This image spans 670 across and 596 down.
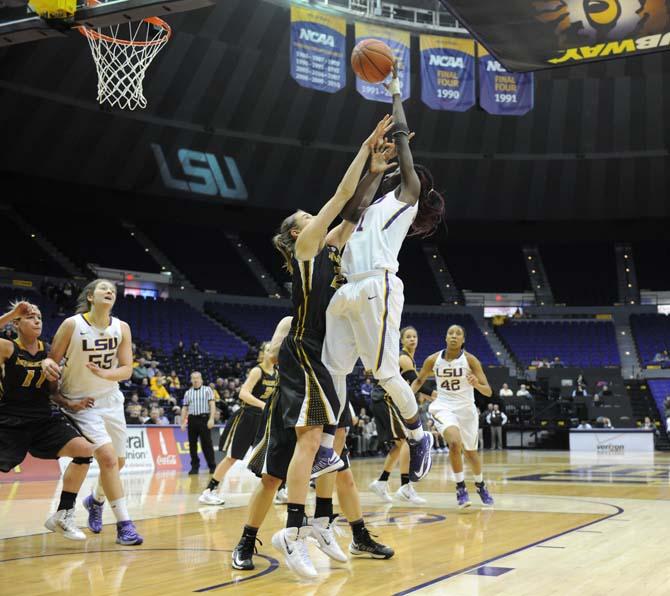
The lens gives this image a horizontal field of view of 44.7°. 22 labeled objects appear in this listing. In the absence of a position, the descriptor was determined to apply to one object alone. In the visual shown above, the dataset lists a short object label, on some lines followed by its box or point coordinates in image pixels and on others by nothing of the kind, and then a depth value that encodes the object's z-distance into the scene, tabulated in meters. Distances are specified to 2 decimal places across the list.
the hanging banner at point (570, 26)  9.76
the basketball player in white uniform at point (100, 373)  5.87
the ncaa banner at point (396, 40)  21.48
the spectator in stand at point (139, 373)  19.23
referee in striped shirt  13.84
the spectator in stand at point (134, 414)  15.98
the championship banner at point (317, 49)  20.89
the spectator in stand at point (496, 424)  24.86
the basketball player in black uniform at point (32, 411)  5.85
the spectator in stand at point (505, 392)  26.16
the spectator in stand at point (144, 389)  18.53
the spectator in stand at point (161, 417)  16.84
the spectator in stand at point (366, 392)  21.01
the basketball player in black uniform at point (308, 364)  4.56
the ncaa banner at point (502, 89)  22.45
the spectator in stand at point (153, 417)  16.22
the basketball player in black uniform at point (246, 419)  9.09
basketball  5.43
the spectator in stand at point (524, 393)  26.05
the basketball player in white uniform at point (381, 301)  4.79
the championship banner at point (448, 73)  22.50
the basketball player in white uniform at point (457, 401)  8.34
